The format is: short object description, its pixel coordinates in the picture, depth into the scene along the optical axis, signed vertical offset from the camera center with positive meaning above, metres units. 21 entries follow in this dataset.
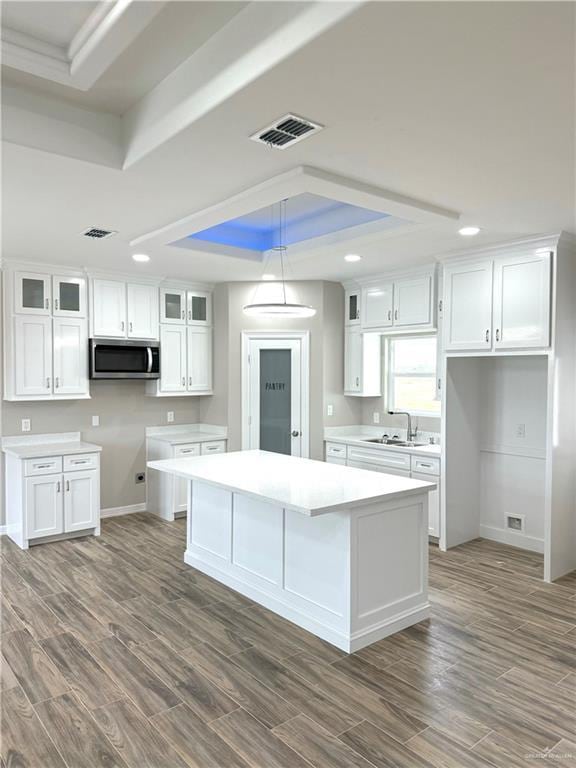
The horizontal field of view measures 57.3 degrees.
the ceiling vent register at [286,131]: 2.21 +1.06
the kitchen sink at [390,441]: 5.38 -0.72
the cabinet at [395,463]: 4.85 -0.89
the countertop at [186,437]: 5.71 -0.71
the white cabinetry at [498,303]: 4.13 +0.59
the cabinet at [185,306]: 5.94 +0.78
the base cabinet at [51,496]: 4.75 -1.15
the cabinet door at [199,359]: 6.12 +0.17
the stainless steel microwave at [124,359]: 5.38 +0.16
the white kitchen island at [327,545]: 3.04 -1.09
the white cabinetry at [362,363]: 5.88 +0.12
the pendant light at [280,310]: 3.98 +0.49
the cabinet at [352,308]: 5.90 +0.75
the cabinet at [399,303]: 5.12 +0.73
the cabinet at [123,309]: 5.43 +0.69
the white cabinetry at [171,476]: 5.66 -1.10
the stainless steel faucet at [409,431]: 5.57 -0.61
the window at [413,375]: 5.61 -0.01
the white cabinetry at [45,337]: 4.96 +0.36
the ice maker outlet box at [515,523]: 4.82 -1.37
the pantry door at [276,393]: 5.93 -0.22
